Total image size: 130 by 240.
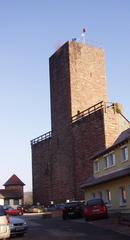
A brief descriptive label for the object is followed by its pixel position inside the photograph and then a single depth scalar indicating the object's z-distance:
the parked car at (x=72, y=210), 39.22
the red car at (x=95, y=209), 33.94
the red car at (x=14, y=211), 50.31
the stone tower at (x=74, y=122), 55.22
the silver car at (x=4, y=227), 19.42
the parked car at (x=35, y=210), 59.33
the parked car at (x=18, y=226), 23.70
